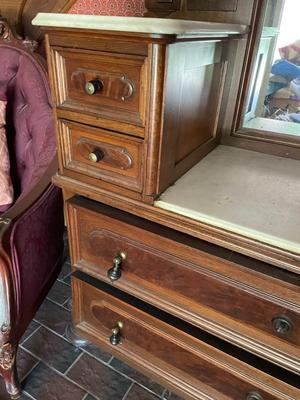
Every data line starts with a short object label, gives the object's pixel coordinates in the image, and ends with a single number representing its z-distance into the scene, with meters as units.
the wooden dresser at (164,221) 0.64
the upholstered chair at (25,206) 0.89
